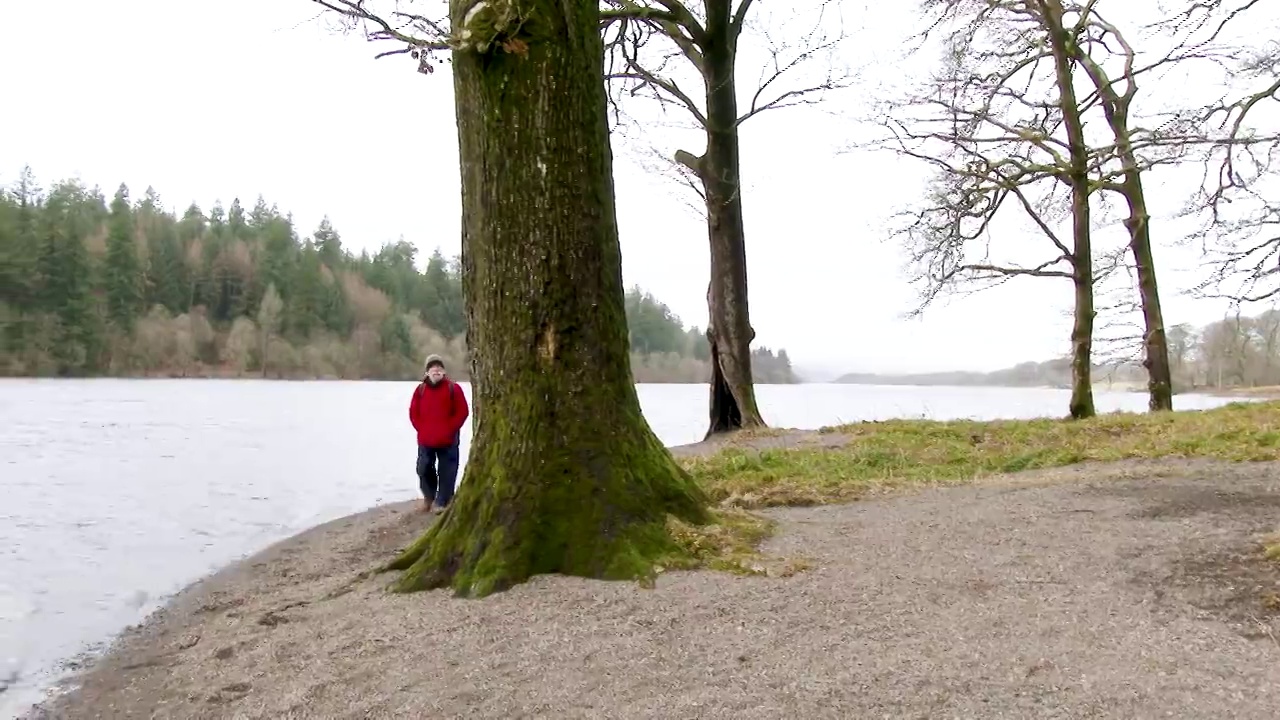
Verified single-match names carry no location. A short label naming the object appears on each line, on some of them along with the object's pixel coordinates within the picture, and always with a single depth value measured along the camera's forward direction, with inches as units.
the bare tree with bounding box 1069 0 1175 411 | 735.1
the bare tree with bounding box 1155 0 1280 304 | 552.4
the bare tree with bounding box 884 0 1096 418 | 670.5
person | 455.5
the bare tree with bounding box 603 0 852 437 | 673.6
